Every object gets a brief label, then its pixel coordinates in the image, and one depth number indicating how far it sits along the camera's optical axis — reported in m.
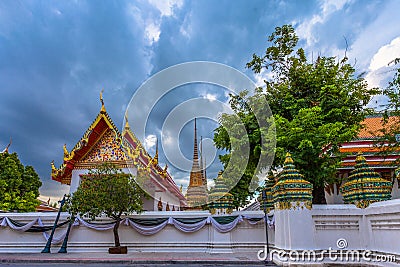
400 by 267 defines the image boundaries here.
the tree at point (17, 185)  15.40
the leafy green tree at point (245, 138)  11.45
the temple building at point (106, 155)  13.59
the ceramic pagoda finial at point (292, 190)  7.97
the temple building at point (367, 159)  14.27
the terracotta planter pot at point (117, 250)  10.74
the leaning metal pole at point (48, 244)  11.23
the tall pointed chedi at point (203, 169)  23.89
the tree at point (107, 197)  10.34
